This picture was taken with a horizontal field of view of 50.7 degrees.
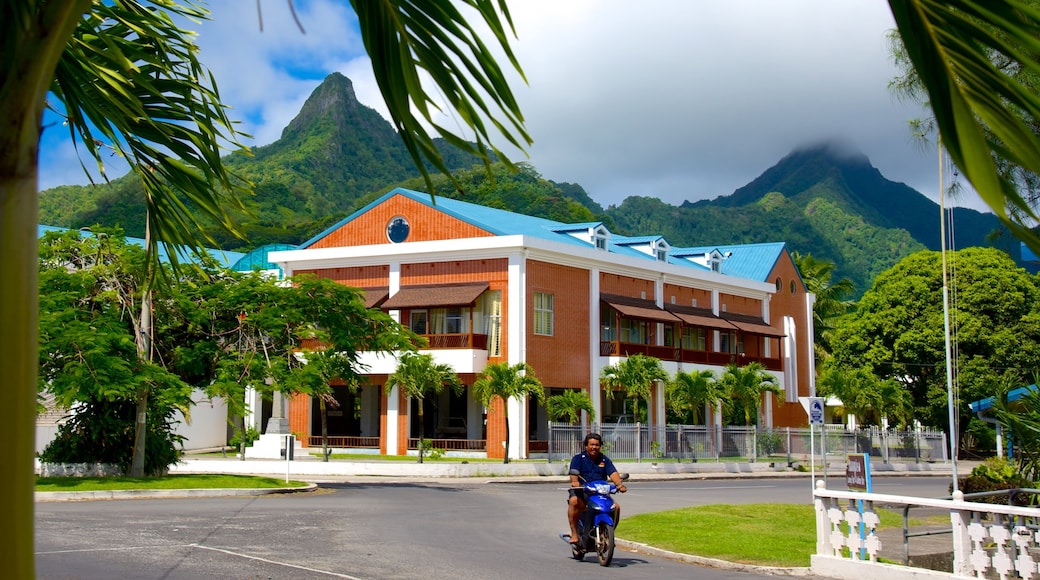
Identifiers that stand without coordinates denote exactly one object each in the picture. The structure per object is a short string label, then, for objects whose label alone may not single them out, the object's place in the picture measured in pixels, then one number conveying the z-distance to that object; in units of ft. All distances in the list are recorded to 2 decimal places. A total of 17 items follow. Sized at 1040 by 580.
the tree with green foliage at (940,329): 171.32
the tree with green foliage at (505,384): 115.44
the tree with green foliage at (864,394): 153.99
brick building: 134.82
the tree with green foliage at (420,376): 115.03
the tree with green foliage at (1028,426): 44.83
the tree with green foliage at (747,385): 144.05
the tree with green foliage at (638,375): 135.13
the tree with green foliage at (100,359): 75.61
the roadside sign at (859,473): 50.29
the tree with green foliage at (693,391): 138.41
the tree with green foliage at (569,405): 121.08
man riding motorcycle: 44.11
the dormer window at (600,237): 150.61
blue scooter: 42.42
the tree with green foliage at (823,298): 224.33
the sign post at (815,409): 82.17
